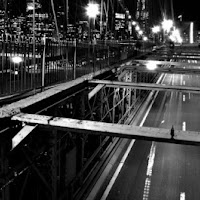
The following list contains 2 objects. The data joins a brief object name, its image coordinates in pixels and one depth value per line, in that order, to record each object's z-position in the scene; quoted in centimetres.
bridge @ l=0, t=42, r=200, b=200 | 594
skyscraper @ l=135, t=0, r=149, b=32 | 11031
